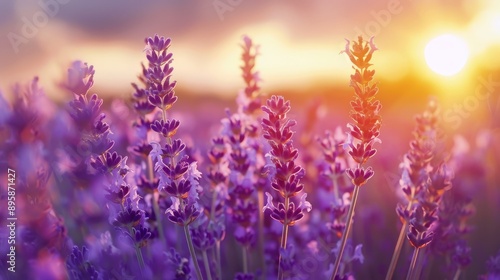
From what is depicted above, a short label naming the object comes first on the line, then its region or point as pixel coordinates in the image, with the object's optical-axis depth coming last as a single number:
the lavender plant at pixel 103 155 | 0.45
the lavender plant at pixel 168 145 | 0.45
